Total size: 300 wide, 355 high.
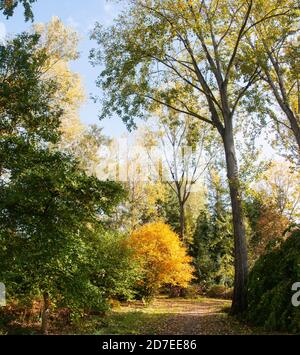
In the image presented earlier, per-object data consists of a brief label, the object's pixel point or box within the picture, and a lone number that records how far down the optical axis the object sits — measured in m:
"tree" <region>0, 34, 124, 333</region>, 8.62
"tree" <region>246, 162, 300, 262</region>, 28.23
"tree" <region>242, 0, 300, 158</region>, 14.62
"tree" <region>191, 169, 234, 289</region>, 33.97
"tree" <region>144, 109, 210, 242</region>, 30.67
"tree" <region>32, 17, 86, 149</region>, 20.08
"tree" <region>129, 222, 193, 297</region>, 22.83
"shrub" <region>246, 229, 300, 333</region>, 8.61
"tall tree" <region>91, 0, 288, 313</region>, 14.27
